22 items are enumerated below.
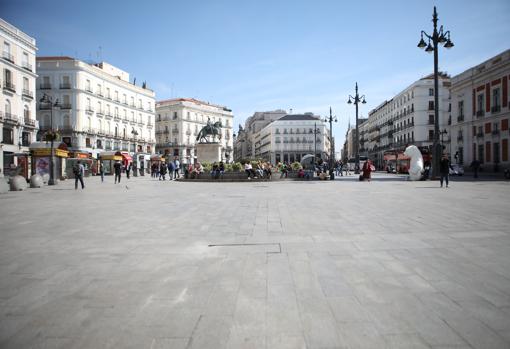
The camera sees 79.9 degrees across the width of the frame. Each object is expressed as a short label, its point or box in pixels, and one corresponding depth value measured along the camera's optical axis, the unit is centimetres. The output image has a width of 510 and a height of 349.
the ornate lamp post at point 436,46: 1775
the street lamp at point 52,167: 1928
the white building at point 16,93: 3169
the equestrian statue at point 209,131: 3040
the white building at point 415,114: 5672
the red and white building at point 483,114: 3025
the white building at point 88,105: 4503
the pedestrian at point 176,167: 2841
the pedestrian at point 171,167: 2690
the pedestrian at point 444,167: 1476
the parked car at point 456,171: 3197
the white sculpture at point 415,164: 2017
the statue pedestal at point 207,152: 2967
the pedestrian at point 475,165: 2409
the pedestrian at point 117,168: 2231
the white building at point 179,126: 7019
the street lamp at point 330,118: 3962
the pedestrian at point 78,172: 1652
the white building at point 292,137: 9350
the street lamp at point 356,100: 3055
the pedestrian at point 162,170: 2730
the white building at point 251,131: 11944
